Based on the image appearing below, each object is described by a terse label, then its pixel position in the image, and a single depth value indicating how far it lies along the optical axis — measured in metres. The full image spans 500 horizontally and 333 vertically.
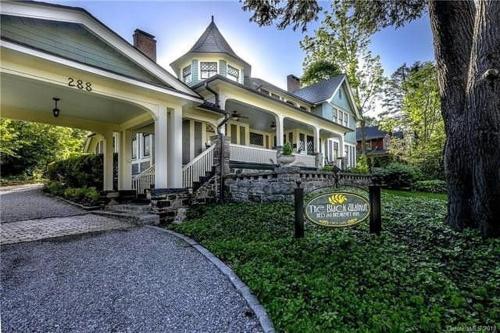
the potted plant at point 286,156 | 7.91
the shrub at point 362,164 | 14.66
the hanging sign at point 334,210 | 4.05
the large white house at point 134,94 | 5.80
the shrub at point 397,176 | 13.88
